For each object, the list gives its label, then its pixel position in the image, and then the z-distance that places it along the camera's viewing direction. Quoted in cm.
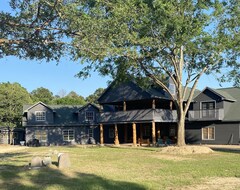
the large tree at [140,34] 770
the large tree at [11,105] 4101
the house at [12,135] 3943
